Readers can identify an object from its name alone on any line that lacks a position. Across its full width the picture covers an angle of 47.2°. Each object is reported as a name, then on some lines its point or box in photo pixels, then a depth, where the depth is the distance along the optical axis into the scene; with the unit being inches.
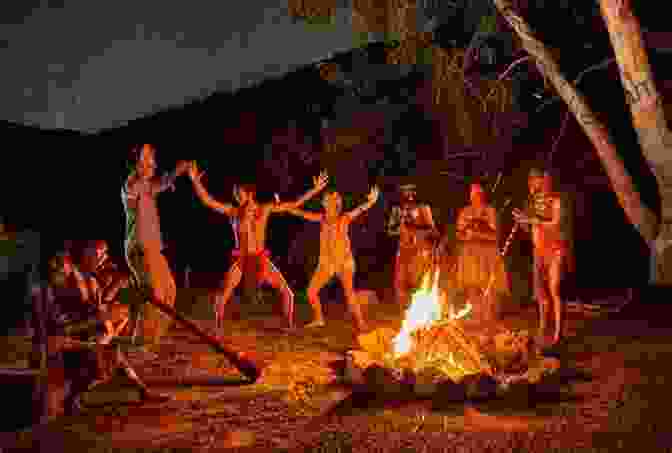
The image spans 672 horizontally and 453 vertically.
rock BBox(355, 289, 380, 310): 476.4
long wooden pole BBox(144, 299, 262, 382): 296.2
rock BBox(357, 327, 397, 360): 306.1
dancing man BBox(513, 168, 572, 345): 349.1
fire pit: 267.6
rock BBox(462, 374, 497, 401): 265.9
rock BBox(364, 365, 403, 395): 274.2
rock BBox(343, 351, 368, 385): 282.2
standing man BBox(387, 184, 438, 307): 410.6
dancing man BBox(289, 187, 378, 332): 391.2
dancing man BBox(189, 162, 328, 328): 384.8
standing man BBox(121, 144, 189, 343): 365.7
